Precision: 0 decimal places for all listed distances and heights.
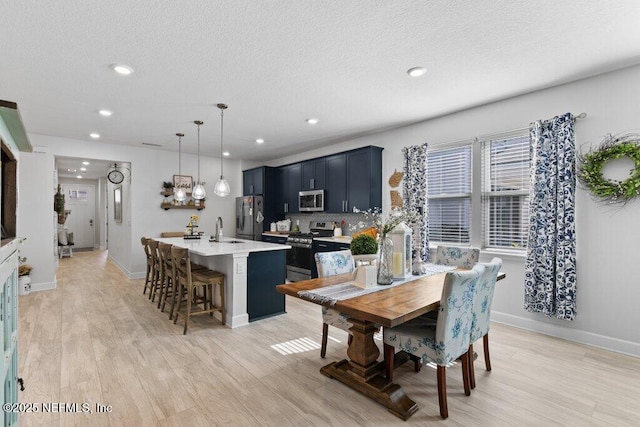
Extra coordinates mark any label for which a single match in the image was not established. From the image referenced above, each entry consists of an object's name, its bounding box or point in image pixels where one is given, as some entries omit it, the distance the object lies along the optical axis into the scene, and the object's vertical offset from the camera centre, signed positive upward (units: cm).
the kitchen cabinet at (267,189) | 691 +52
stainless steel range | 550 -73
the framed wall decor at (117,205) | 738 +21
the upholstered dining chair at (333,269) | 262 -53
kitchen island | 361 -77
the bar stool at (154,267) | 442 -78
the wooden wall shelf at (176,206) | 647 +13
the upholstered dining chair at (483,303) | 216 -67
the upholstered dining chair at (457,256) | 318 -48
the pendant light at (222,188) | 412 +32
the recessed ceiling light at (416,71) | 289 +130
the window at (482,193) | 368 +22
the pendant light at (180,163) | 517 +106
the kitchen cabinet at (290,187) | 651 +53
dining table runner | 199 -55
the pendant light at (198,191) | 451 +31
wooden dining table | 177 -58
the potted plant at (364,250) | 246 -31
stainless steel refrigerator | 682 -11
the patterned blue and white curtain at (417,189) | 432 +31
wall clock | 615 +72
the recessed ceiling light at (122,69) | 281 +131
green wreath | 282 +37
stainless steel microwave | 582 +21
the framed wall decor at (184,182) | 668 +65
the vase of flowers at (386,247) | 237 -27
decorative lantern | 248 -29
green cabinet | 118 -48
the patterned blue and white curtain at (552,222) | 312 -13
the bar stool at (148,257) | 479 -69
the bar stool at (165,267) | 395 -72
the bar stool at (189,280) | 349 -77
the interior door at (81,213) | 1064 +1
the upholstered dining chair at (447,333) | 189 -82
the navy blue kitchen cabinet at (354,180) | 500 +53
